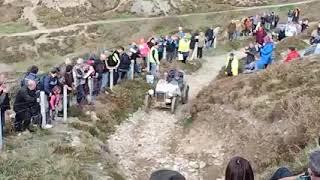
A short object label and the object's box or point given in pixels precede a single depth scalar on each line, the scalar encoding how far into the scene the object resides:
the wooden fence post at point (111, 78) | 20.95
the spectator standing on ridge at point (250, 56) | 23.65
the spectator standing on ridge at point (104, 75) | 20.52
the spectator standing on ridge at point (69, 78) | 17.38
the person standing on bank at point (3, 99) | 14.59
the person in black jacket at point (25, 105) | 15.05
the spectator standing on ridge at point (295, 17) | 38.39
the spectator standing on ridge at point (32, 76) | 15.43
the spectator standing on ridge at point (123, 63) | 21.84
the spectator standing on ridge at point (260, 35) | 29.38
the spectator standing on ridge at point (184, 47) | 26.54
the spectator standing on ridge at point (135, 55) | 23.17
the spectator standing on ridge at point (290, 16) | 38.73
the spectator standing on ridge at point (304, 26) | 35.24
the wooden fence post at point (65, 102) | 17.23
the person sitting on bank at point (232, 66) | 23.34
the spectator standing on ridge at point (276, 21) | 37.94
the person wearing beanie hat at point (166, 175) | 6.34
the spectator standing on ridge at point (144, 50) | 24.23
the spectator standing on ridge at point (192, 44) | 28.80
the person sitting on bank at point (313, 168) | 6.36
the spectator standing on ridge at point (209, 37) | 32.53
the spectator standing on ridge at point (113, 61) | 20.80
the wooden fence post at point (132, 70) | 22.96
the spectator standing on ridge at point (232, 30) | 34.72
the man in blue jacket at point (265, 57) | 23.30
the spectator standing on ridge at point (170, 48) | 26.60
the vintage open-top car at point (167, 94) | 21.09
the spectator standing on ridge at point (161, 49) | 26.10
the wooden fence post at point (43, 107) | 15.91
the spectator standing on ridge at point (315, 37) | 26.77
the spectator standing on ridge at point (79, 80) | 18.52
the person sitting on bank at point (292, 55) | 22.43
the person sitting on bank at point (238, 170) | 6.73
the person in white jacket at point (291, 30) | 33.73
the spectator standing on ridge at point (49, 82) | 16.36
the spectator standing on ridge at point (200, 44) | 29.26
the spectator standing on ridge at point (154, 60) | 24.09
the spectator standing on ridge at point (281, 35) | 33.56
